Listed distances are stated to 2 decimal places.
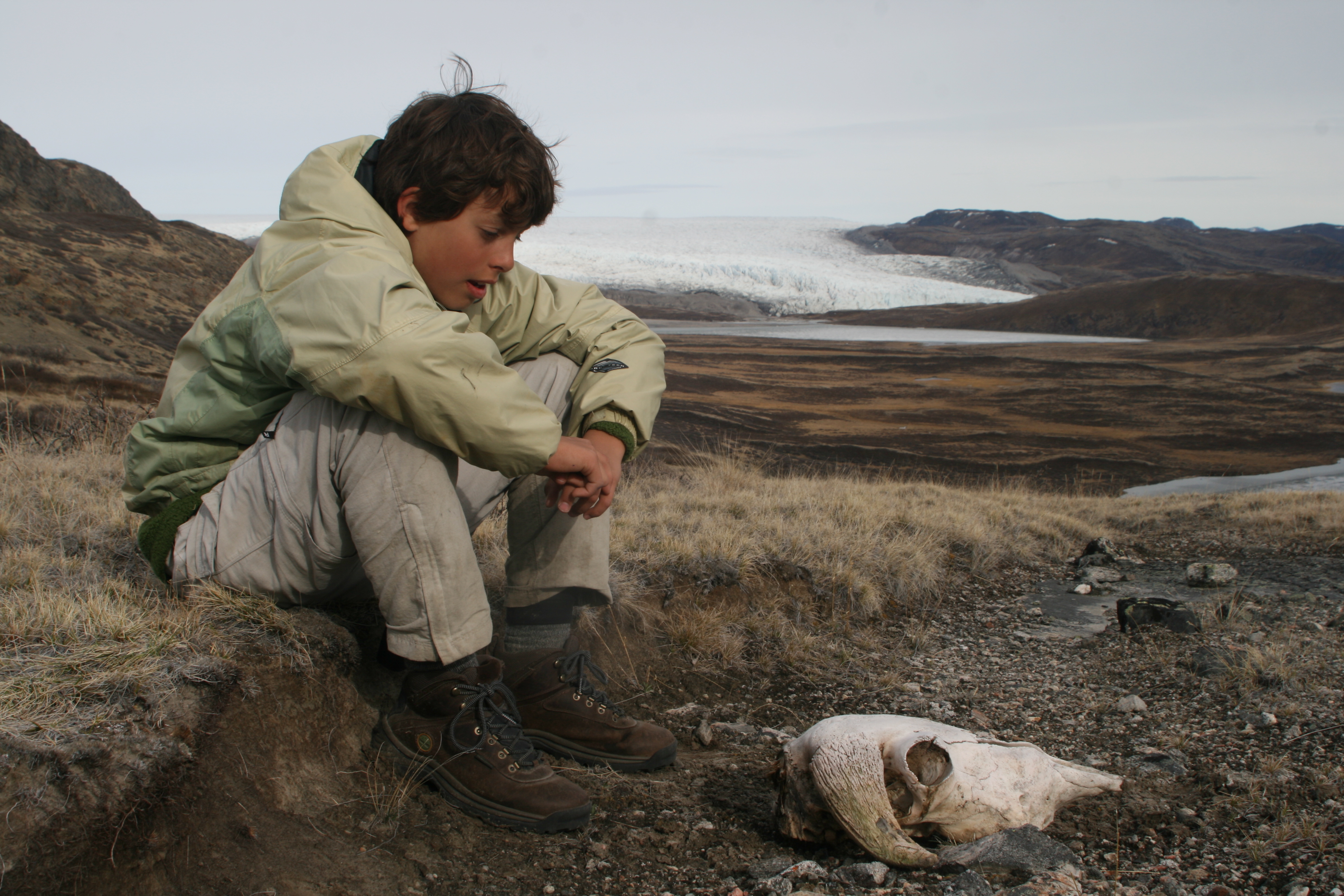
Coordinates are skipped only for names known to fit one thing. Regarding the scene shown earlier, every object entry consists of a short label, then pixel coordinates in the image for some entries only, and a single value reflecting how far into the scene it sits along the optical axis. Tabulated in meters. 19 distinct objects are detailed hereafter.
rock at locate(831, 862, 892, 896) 1.55
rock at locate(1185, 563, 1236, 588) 4.07
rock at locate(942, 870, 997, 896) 1.50
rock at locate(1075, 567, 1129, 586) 4.27
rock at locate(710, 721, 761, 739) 2.38
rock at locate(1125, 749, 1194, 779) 2.08
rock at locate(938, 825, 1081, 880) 1.60
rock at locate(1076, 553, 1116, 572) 4.55
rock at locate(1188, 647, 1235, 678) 2.71
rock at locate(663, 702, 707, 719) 2.49
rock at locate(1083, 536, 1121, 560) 4.68
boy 1.57
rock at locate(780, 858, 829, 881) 1.57
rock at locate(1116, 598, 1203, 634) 3.17
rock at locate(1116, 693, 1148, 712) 2.51
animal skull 1.66
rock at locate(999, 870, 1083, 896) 1.50
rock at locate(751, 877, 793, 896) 1.53
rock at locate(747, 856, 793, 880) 1.62
